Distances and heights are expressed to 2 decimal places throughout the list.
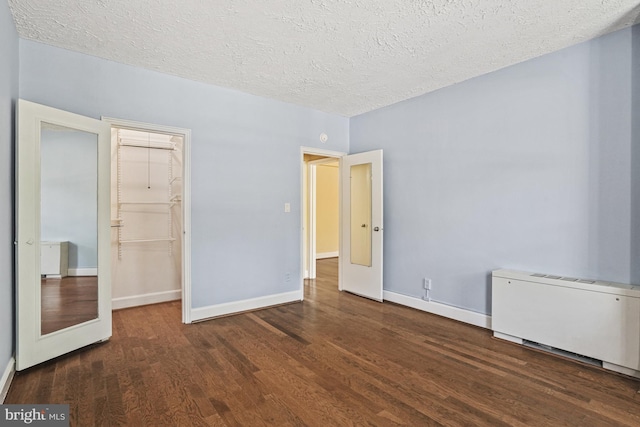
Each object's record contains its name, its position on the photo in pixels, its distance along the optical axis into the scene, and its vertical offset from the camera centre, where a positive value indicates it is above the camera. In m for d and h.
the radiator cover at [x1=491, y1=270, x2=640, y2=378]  2.43 -0.83
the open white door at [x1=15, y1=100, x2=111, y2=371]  2.47 -0.14
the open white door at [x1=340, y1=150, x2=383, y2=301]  4.41 -0.15
